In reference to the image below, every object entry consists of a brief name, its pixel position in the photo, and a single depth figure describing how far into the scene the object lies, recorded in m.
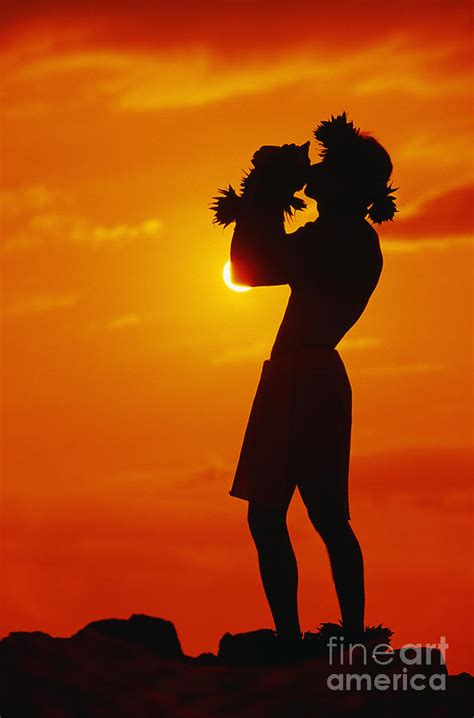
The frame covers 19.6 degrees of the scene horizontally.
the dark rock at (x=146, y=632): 11.98
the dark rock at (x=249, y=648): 11.04
